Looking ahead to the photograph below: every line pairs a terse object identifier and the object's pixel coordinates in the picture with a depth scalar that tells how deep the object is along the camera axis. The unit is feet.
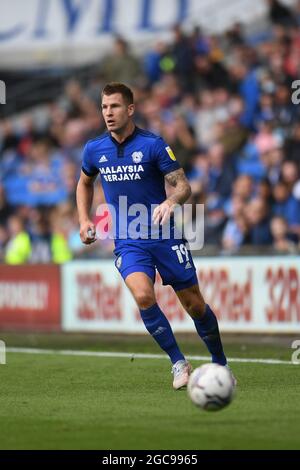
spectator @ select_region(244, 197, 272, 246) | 55.83
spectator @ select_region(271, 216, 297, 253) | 54.95
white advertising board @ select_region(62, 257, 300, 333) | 53.21
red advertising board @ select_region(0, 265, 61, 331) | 62.39
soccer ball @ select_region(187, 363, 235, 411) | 27.89
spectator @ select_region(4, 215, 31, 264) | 67.41
